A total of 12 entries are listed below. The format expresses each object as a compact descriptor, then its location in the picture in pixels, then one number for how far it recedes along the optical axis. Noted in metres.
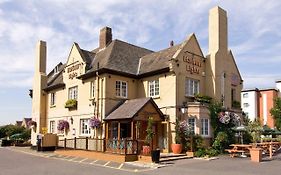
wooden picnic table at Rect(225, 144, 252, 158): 21.64
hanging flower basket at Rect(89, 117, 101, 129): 24.61
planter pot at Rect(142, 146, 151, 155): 20.02
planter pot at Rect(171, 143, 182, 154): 22.36
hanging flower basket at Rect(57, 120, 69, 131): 29.30
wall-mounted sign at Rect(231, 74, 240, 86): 29.27
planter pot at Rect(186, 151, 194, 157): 22.00
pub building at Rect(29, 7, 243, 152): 23.83
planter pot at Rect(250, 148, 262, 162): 19.08
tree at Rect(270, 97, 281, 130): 56.07
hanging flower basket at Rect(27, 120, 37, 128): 34.00
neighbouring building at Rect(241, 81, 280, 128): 69.06
